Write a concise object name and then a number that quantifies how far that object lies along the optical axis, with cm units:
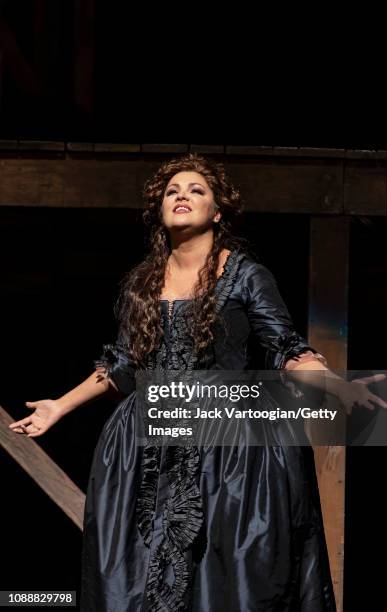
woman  561
